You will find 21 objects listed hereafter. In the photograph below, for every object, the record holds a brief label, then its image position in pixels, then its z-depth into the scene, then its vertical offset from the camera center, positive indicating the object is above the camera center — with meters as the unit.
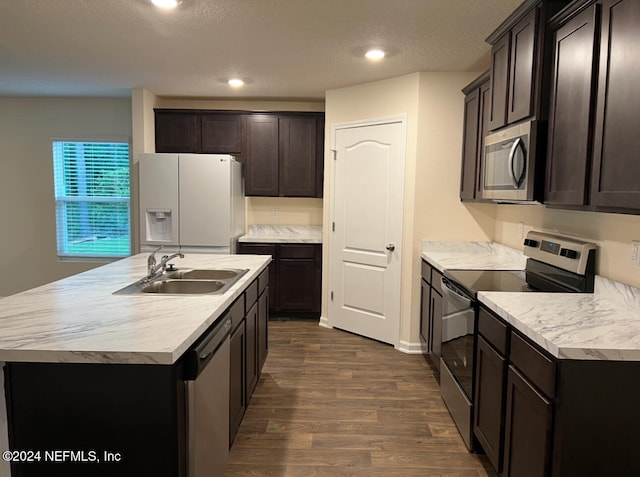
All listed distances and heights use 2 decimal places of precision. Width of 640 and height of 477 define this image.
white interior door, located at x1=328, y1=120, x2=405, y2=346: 3.92 -0.25
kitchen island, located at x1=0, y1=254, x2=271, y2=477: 1.33 -0.64
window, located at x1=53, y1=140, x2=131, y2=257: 5.26 +0.03
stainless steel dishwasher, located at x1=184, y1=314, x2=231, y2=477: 1.47 -0.76
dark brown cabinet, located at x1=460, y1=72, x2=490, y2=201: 3.16 +0.56
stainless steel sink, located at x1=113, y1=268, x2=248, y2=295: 2.37 -0.47
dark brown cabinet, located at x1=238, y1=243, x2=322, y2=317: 4.73 -0.78
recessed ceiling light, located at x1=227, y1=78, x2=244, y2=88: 4.12 +1.15
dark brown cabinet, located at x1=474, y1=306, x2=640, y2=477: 1.45 -0.71
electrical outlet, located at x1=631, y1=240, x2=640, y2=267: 1.96 -0.20
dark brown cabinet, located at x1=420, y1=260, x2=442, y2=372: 3.12 -0.84
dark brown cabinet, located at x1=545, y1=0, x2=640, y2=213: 1.58 +0.40
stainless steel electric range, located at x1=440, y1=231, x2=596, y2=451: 2.25 -0.44
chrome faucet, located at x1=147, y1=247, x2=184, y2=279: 2.46 -0.38
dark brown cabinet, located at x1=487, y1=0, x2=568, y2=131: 2.16 +0.77
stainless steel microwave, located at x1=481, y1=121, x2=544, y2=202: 2.23 +0.23
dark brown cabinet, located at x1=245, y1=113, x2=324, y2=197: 4.80 +0.53
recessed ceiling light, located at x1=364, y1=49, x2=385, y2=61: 3.20 +1.12
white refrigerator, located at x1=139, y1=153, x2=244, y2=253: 4.35 +0.01
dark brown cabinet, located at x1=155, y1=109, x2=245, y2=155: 4.79 +0.77
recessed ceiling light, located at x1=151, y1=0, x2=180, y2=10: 2.42 +1.11
